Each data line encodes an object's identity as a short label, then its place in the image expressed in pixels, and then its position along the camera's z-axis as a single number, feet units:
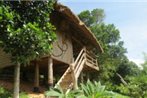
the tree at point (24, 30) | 11.44
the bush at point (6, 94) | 15.33
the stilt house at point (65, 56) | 18.33
